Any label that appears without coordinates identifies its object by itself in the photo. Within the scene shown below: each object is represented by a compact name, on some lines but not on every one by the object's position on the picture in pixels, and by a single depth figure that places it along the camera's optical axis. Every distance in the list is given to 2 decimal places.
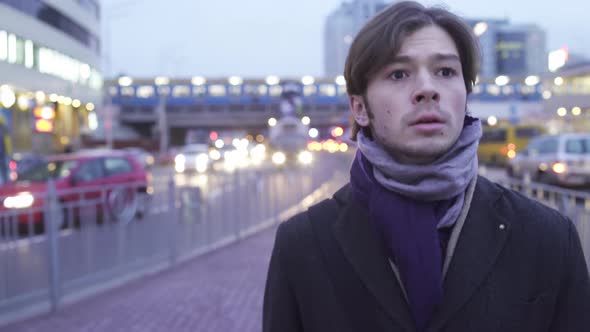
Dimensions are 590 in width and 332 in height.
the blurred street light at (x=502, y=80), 57.22
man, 1.67
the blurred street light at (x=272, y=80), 67.25
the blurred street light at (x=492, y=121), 35.77
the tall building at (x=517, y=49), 136.62
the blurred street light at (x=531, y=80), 61.29
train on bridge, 63.38
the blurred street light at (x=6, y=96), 35.25
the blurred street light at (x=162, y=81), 70.44
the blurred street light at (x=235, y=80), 66.79
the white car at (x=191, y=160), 38.88
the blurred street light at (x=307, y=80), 61.66
